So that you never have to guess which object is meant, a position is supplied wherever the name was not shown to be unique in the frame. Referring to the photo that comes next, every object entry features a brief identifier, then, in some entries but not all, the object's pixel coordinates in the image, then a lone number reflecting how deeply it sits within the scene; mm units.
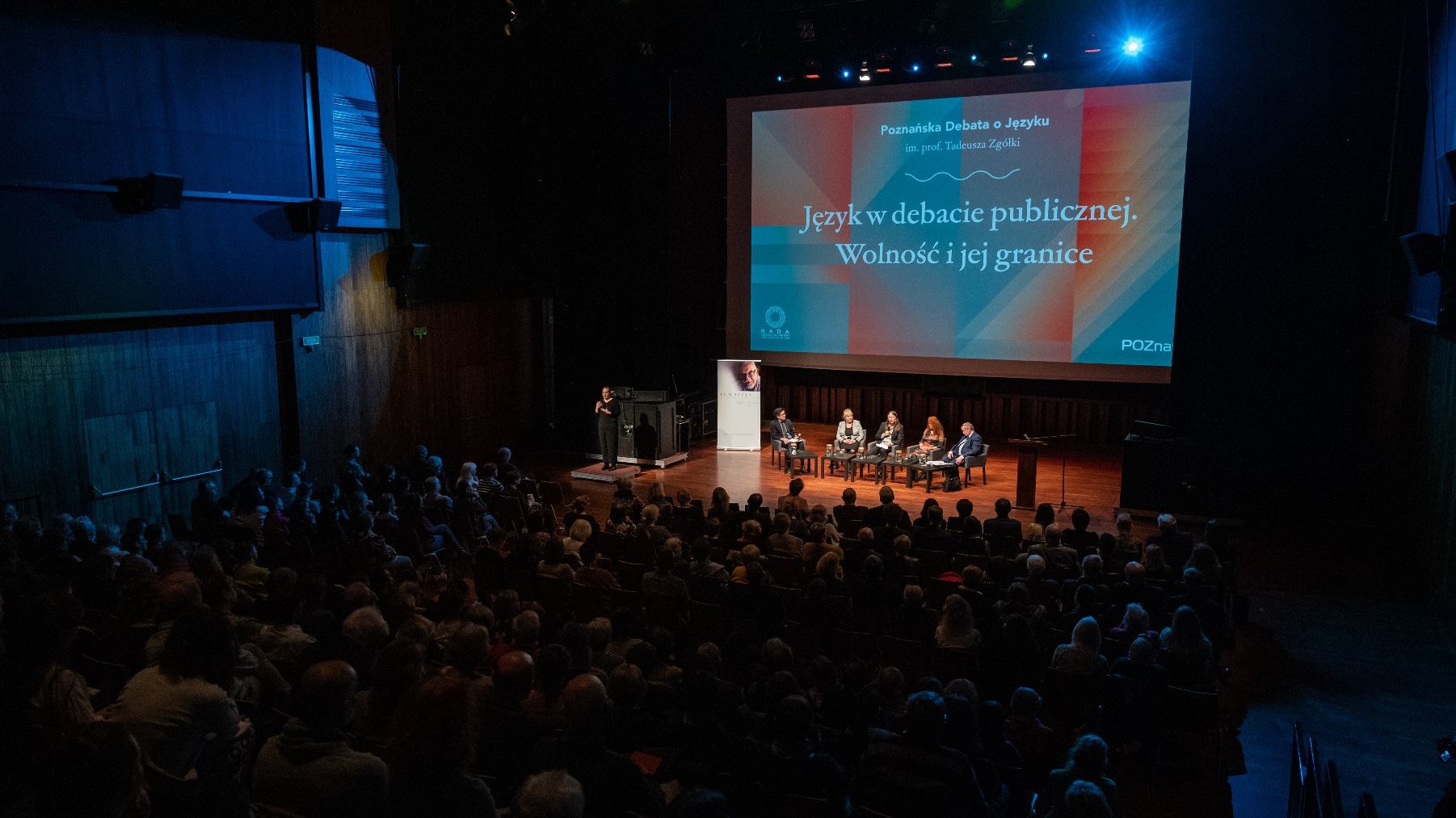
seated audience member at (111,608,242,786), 3055
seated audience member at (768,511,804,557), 7504
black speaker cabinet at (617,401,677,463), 13867
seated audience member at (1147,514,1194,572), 7840
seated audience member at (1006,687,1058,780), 4461
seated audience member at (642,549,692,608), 6109
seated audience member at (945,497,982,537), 8094
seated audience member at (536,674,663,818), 3092
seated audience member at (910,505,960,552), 7902
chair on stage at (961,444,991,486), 12562
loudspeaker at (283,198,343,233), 10969
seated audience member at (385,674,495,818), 2451
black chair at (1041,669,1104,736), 5035
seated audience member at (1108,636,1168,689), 5059
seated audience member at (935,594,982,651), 5422
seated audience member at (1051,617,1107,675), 5090
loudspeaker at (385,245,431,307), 12773
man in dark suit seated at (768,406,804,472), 13578
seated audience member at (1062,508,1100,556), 7789
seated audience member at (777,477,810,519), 8594
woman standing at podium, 13812
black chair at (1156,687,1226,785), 5020
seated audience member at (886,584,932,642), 5836
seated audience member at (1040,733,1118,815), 3662
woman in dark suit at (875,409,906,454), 13258
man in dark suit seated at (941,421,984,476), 12539
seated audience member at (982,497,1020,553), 8141
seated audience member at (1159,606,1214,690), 5340
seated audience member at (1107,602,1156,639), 5738
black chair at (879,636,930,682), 5520
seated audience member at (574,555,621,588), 6422
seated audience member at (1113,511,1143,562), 7793
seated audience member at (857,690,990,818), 3488
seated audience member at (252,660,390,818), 2625
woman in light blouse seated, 13289
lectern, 11352
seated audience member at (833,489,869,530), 8906
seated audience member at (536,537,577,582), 6395
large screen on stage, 13039
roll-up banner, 14703
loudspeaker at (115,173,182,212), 9031
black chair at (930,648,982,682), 5344
